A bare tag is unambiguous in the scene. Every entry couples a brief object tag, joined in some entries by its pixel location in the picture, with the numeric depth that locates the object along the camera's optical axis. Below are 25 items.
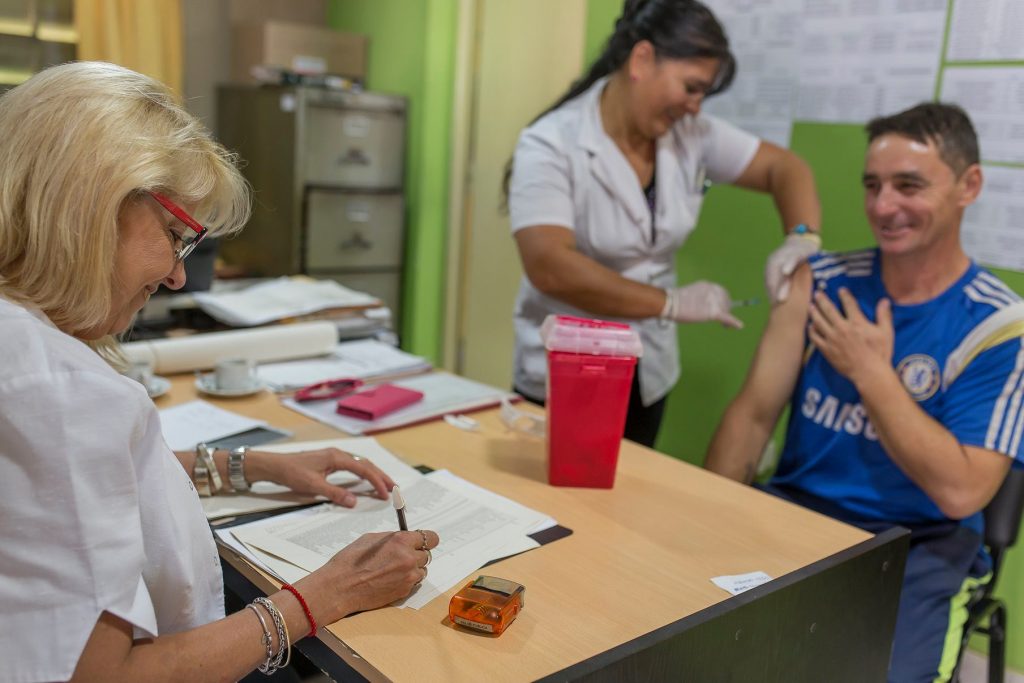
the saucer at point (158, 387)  1.80
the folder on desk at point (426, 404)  1.71
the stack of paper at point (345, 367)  1.99
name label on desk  1.18
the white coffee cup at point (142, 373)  1.78
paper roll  1.93
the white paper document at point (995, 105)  2.14
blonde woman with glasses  0.78
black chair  1.70
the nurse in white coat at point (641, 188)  2.01
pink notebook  1.73
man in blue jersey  1.60
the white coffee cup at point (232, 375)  1.86
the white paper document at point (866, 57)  2.30
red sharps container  1.44
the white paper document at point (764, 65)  2.61
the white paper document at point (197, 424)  1.58
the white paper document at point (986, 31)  2.12
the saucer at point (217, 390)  1.85
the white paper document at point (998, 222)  2.16
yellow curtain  3.26
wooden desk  0.99
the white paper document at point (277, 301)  2.20
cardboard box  3.58
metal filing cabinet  3.44
